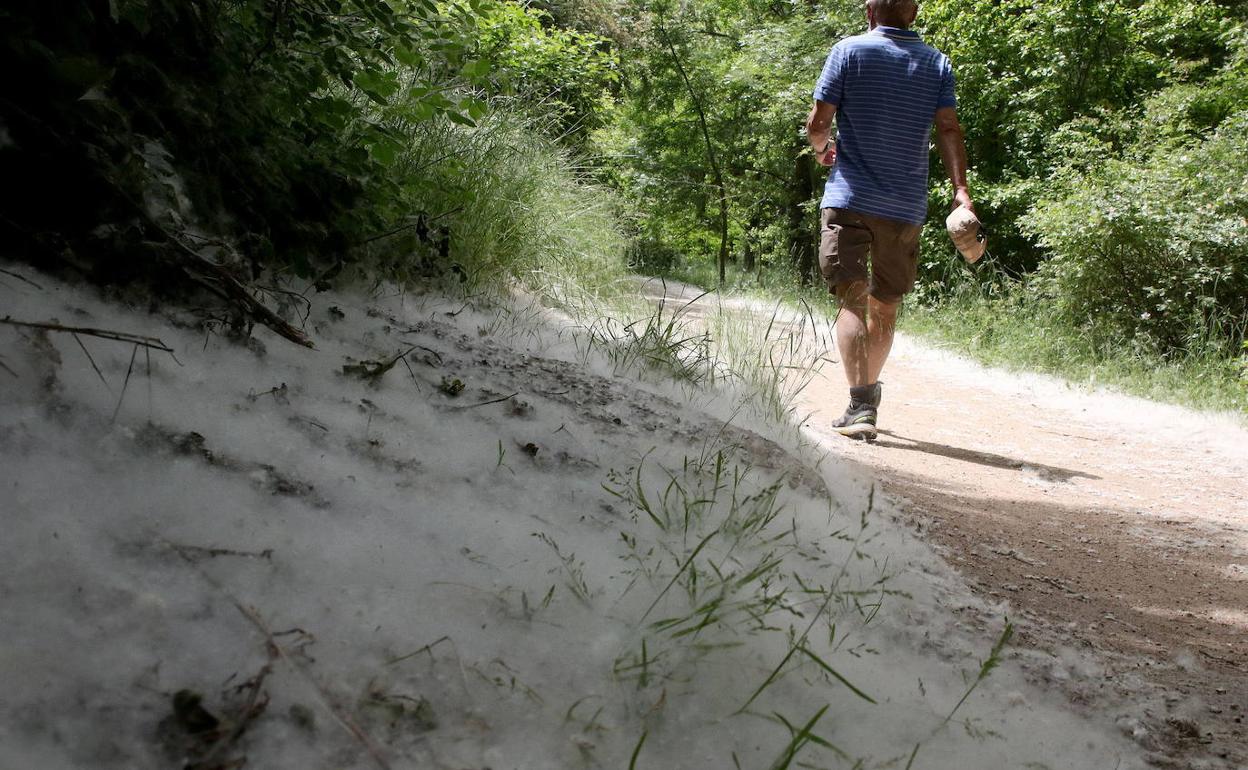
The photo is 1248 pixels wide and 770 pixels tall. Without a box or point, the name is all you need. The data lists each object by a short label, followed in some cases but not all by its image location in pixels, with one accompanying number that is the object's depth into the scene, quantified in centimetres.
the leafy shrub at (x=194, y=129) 169
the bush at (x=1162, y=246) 723
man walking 407
